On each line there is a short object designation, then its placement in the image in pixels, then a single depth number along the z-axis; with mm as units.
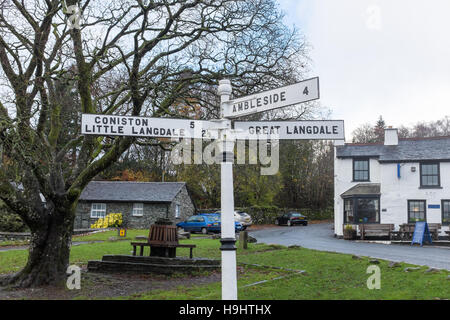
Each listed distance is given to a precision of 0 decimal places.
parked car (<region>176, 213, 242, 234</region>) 34188
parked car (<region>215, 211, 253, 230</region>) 37800
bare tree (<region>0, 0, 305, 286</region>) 9984
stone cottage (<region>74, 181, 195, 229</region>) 37906
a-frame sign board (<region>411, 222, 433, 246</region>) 23672
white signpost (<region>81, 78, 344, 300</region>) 5352
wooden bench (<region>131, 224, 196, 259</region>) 12697
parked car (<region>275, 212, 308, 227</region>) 44844
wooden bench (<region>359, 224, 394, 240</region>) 27734
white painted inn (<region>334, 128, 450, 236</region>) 28223
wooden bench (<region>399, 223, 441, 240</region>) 26748
